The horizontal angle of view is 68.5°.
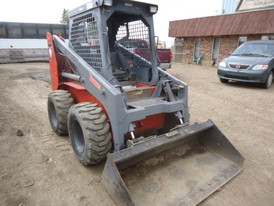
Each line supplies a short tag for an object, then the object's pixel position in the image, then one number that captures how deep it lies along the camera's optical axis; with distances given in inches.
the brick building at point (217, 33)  498.3
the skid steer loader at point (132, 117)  95.3
